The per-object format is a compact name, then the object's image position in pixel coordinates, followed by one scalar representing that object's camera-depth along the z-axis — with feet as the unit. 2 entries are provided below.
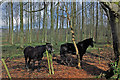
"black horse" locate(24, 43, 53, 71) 21.64
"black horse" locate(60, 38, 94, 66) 28.35
